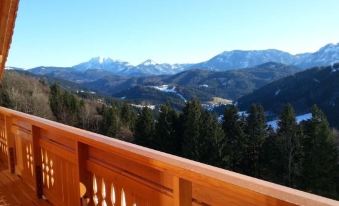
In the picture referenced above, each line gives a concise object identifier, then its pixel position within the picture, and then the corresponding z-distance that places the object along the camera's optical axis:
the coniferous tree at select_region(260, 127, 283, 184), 32.16
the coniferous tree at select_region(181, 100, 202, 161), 33.78
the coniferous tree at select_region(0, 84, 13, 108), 40.97
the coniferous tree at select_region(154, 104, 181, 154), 36.84
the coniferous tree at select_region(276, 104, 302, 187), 31.70
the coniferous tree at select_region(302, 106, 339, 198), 29.05
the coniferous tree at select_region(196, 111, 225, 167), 33.34
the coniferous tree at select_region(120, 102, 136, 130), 45.98
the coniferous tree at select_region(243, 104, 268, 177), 33.66
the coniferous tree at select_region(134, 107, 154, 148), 38.31
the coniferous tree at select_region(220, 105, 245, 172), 33.53
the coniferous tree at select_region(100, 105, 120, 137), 43.45
